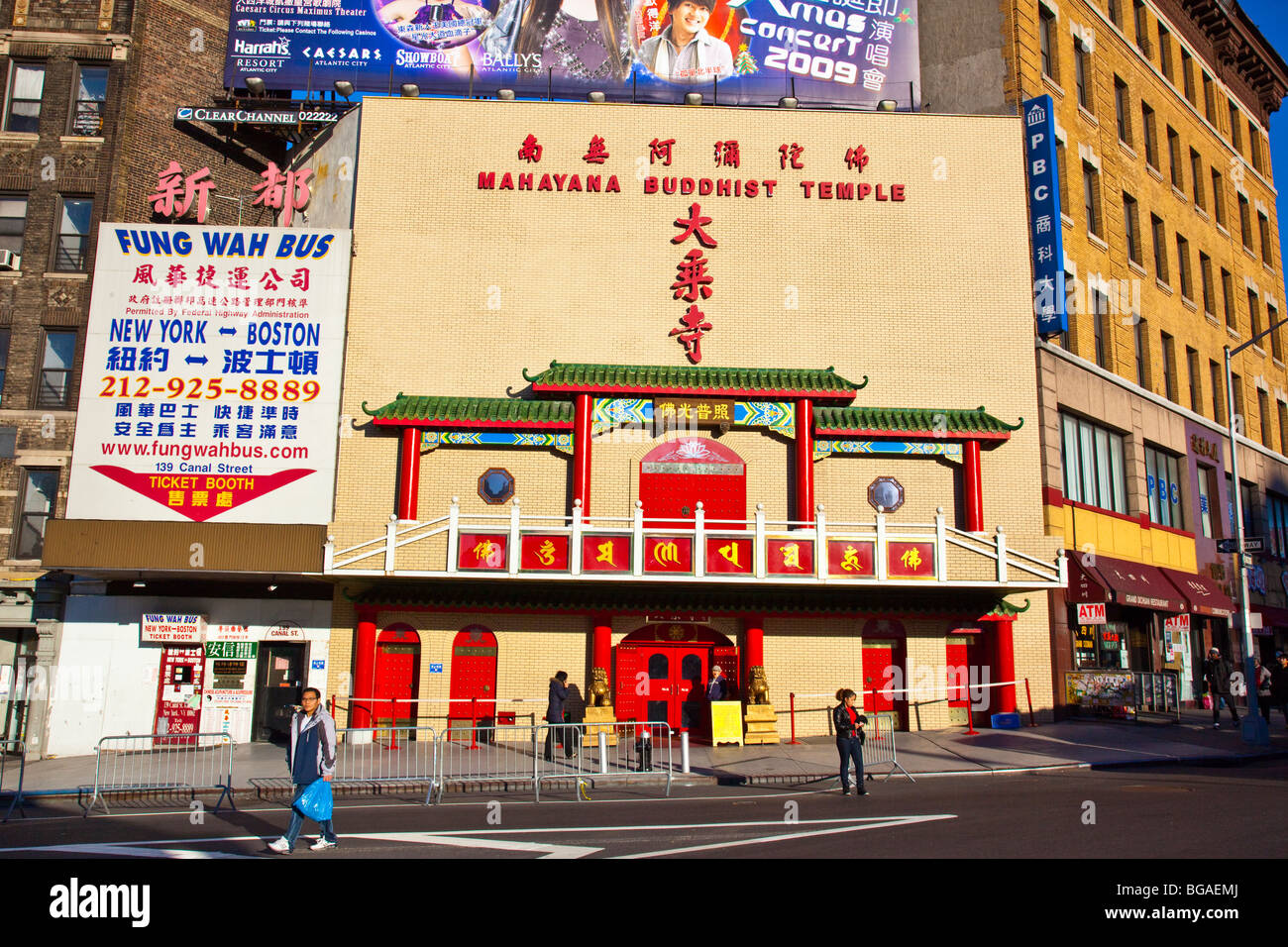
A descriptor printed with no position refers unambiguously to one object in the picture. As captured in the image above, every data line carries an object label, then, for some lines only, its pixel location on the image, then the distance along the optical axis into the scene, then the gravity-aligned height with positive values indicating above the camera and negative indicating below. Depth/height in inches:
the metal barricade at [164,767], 617.9 -87.8
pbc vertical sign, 987.9 +417.1
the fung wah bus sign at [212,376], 874.1 +226.0
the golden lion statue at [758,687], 829.8 -34.6
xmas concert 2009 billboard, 1124.5 +655.1
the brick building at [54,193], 901.2 +419.2
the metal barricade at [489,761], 633.6 -83.0
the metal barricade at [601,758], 629.6 -79.5
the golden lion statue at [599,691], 811.4 -38.5
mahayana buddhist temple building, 849.5 +198.8
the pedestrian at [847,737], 558.6 -49.4
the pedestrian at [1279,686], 940.6 -31.1
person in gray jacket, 398.6 -46.0
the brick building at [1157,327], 1075.9 +405.5
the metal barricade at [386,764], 617.6 -80.1
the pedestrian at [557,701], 746.8 -43.1
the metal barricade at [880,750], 689.6 -73.7
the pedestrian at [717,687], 834.2 -35.2
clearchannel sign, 1055.6 +537.3
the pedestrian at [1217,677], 965.1 -24.0
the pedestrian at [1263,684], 865.3 -27.5
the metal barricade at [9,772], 584.0 -99.5
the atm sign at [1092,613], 966.4 +34.4
